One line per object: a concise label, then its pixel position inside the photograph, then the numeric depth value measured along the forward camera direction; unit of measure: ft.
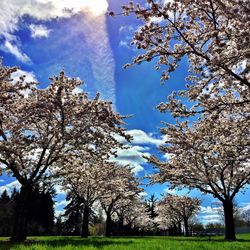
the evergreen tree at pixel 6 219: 160.05
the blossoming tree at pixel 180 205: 160.05
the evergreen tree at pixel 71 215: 176.65
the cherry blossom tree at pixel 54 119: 48.74
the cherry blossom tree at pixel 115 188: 92.82
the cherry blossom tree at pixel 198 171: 59.11
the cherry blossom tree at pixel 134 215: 145.28
